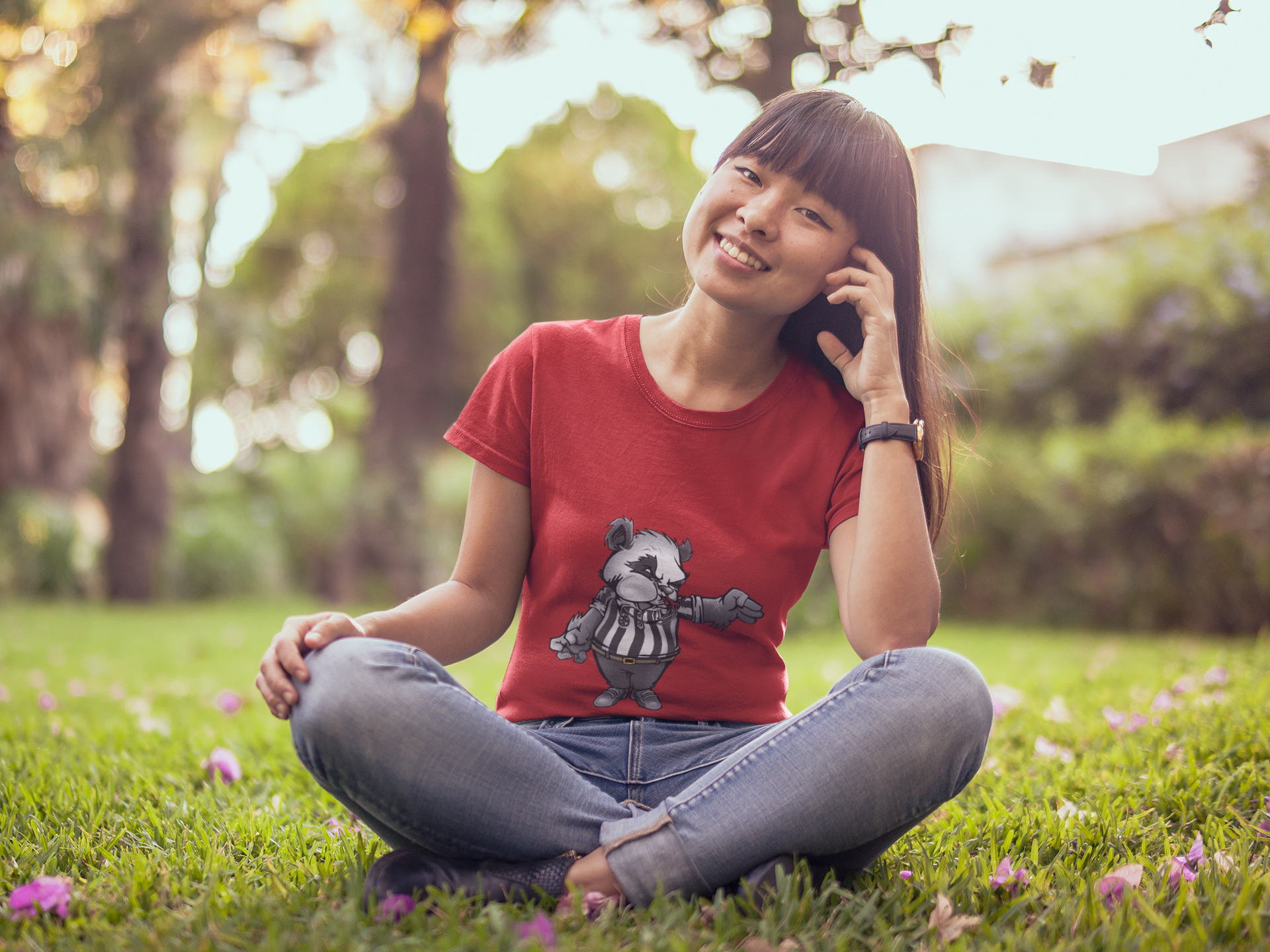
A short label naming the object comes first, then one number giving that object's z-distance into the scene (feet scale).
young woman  4.97
